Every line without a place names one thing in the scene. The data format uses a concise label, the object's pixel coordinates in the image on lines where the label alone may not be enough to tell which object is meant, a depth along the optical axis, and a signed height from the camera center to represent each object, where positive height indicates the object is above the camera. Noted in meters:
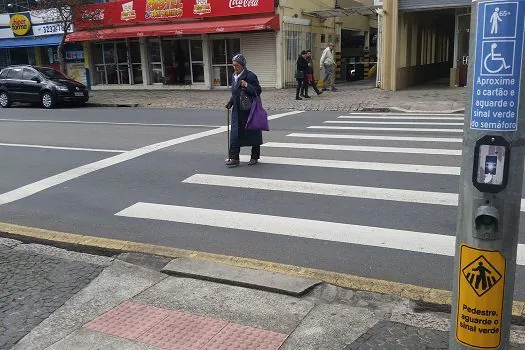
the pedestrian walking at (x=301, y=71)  18.50 -0.51
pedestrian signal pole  2.26 -0.59
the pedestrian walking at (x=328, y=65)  20.81 -0.38
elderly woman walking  8.48 -0.78
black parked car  20.57 -0.83
